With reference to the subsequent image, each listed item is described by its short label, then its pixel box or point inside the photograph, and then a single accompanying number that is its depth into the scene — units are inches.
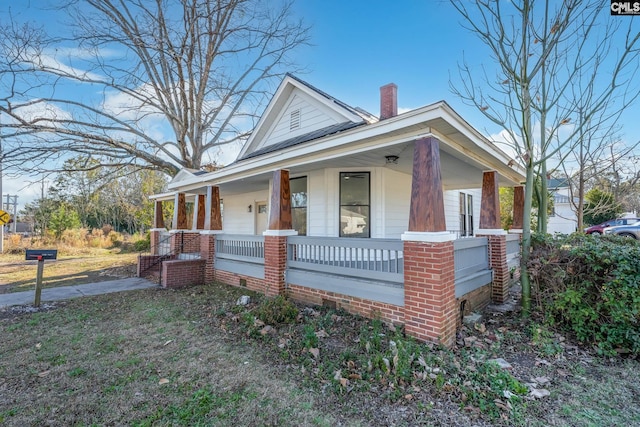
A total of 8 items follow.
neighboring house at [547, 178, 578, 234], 1010.1
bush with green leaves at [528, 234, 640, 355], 156.3
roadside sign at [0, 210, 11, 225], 449.6
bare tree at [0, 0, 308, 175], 498.9
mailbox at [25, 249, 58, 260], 249.6
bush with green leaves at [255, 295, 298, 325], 195.5
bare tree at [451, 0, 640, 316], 196.2
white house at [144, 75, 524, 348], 167.9
